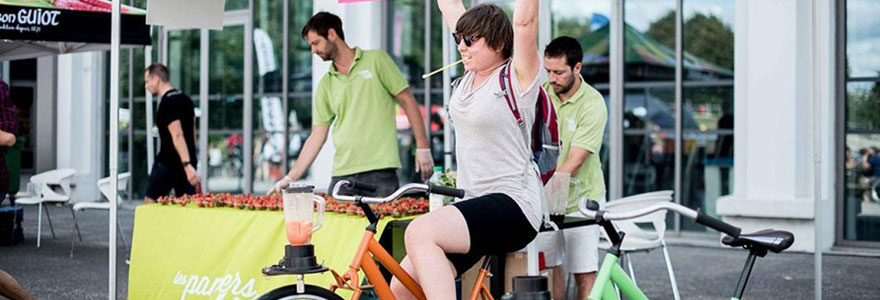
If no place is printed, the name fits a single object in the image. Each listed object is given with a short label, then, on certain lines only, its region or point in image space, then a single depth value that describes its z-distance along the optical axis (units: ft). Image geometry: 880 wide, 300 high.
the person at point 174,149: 24.43
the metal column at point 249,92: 41.47
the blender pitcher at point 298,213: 12.10
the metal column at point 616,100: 32.42
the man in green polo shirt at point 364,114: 17.61
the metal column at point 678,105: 31.50
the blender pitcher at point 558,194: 12.89
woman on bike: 10.71
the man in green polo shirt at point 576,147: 14.82
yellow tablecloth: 15.24
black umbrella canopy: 23.94
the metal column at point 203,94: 43.21
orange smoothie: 12.10
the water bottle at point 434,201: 14.03
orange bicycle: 11.51
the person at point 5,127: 18.69
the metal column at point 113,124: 15.87
